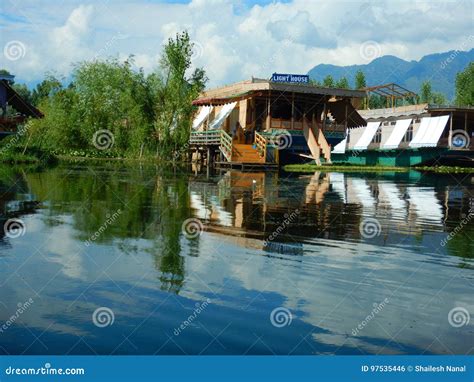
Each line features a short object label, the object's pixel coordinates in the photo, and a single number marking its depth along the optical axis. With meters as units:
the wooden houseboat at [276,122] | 41.31
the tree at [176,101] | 54.78
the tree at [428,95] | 103.19
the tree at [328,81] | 95.84
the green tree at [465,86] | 83.25
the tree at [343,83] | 98.38
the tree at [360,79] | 99.80
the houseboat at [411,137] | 45.25
